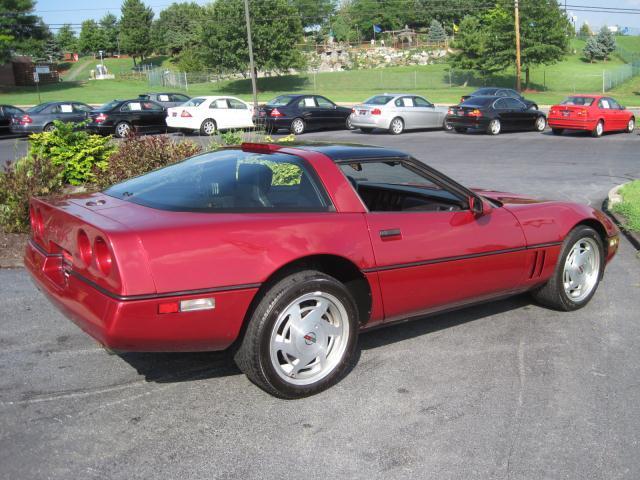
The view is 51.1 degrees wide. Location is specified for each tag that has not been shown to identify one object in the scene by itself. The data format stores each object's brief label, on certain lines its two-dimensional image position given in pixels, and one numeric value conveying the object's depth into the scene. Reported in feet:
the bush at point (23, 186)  26.27
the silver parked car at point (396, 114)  84.07
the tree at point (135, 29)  314.76
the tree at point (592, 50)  258.16
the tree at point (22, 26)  208.13
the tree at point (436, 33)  320.09
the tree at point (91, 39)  379.35
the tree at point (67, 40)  394.32
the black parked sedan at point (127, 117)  78.69
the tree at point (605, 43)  260.01
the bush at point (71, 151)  31.48
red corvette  11.25
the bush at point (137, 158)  30.19
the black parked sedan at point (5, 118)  85.76
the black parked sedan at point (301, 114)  82.89
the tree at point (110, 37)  382.22
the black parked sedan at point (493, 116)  81.61
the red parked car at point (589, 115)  78.74
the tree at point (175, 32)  327.67
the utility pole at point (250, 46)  107.60
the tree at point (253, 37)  199.11
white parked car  81.10
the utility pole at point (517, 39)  150.92
